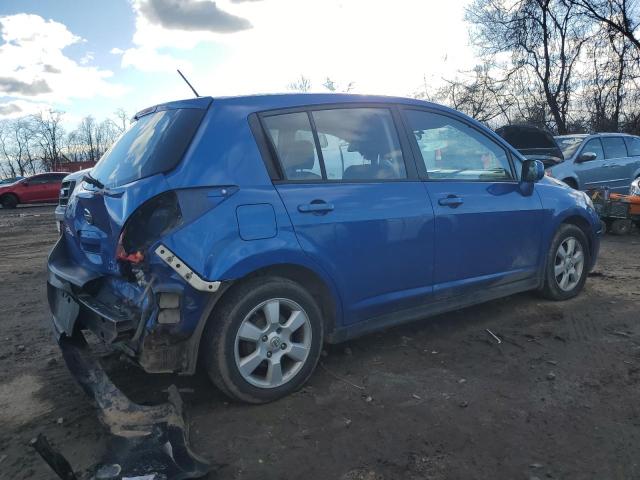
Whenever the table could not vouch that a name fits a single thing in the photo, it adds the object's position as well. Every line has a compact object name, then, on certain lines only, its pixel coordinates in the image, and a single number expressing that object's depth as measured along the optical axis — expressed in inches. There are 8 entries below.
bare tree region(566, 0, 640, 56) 922.1
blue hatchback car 110.7
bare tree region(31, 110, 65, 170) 2807.6
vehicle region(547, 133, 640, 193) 387.7
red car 912.3
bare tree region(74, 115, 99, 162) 2903.5
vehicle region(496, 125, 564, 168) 394.3
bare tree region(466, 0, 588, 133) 1007.0
